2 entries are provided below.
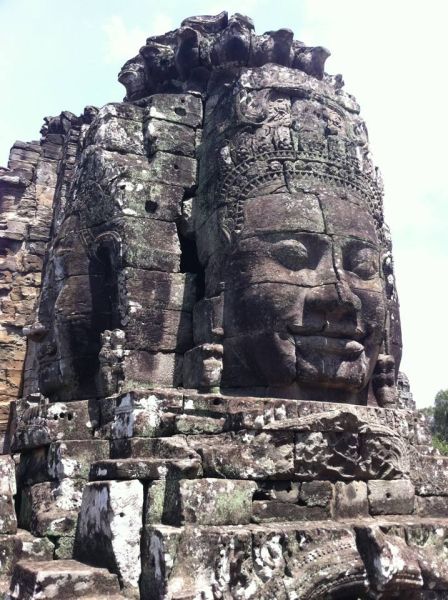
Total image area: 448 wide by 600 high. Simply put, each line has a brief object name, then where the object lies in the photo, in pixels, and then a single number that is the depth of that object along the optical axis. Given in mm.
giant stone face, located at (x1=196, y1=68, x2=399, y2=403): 5672
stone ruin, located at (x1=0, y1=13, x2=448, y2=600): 4418
